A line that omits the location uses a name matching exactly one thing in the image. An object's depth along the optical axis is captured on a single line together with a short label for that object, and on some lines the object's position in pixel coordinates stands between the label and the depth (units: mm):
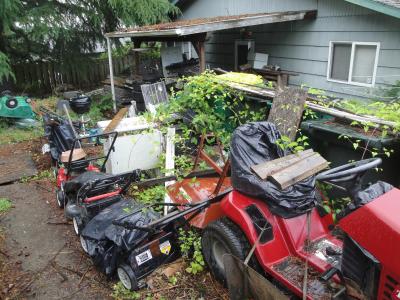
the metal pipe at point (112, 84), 11141
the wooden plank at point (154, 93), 9055
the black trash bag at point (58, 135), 6855
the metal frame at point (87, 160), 5343
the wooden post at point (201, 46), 8352
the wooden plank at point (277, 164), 2969
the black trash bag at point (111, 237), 3607
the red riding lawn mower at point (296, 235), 2080
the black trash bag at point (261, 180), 3127
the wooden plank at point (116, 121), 6562
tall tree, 11547
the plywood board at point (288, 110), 4461
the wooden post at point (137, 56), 11778
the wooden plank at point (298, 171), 2799
